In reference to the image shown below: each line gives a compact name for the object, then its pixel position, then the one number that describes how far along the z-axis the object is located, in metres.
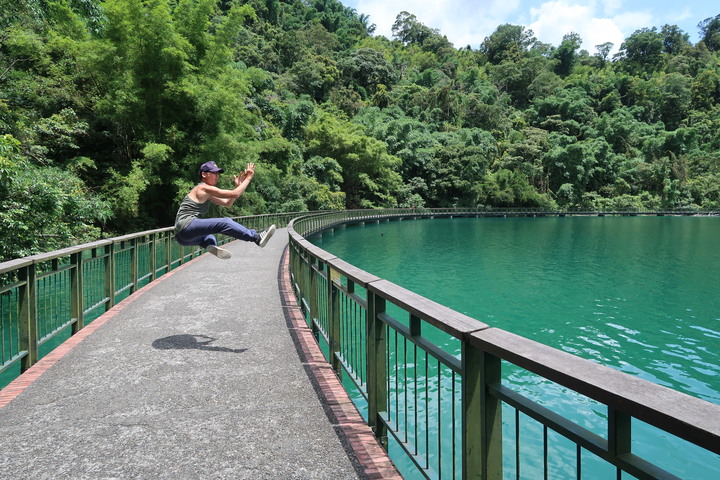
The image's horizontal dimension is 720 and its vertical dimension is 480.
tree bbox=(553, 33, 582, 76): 125.25
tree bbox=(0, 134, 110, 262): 8.68
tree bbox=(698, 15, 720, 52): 129.25
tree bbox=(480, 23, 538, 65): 133.88
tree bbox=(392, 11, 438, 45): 137.12
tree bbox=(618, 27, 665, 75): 118.33
